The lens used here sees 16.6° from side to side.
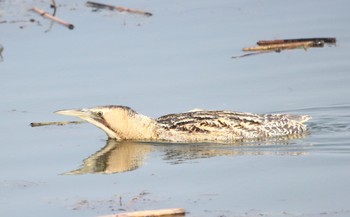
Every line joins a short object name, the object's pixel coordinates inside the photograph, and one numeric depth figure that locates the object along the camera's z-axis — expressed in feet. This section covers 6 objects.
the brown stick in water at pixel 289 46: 55.42
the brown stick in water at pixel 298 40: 55.42
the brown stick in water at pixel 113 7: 62.64
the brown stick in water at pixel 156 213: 33.59
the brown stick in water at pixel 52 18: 60.44
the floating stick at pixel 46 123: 47.32
